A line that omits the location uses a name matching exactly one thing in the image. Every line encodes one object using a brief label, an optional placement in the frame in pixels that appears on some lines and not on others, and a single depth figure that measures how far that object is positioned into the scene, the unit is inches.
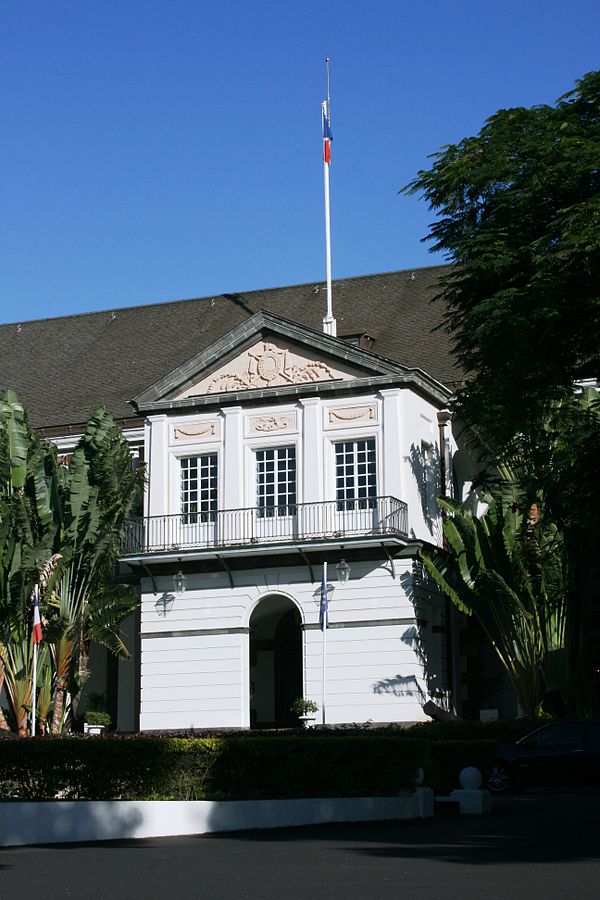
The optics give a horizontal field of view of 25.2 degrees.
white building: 1418.6
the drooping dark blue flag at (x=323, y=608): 1398.9
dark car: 1014.4
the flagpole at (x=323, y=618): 1398.9
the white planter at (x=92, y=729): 1461.0
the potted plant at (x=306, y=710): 1397.6
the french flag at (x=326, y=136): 1668.3
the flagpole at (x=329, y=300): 1621.6
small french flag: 1254.8
